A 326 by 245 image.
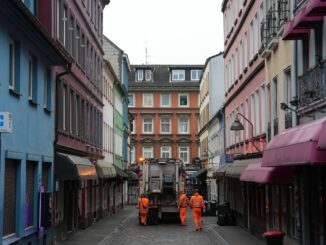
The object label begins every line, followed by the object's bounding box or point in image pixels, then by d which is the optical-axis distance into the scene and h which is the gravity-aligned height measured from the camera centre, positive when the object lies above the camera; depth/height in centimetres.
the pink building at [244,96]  2672 +403
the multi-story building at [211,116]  5075 +601
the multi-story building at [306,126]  1320 +121
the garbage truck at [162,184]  3778 +9
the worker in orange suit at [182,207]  3706 -115
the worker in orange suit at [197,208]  3209 -105
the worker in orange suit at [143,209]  3641 -121
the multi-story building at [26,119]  1563 +185
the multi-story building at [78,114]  2450 +322
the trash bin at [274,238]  1698 -130
